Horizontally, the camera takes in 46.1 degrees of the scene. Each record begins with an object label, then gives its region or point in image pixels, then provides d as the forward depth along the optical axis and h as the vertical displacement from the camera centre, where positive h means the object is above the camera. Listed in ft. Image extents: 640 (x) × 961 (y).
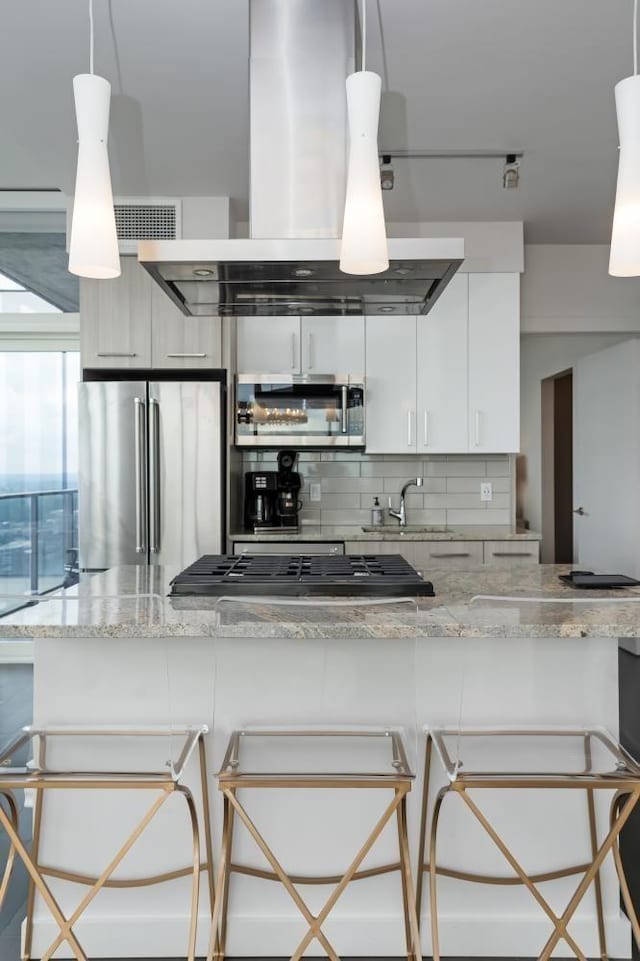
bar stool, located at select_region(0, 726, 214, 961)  5.36 -2.25
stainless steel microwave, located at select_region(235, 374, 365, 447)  14.43 +1.44
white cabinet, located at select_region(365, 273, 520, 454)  14.89 +2.19
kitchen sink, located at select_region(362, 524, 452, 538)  14.43 -0.88
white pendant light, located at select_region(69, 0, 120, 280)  5.98 +2.43
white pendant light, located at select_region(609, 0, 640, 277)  5.61 +2.26
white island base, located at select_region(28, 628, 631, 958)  6.56 -2.94
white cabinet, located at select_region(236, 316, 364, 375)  14.78 +2.77
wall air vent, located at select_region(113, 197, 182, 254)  13.55 +4.82
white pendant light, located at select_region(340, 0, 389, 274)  6.04 +2.45
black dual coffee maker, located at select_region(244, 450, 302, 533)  14.93 -0.28
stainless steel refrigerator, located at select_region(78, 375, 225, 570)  13.30 +0.27
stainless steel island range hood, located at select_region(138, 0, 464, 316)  7.57 +3.63
